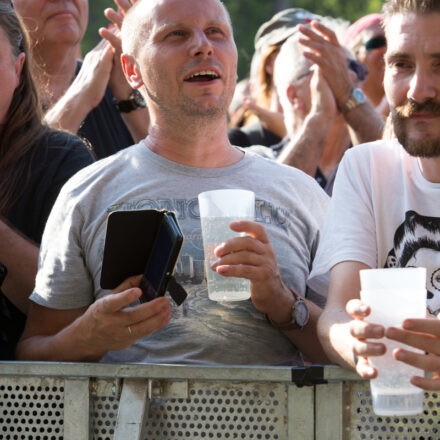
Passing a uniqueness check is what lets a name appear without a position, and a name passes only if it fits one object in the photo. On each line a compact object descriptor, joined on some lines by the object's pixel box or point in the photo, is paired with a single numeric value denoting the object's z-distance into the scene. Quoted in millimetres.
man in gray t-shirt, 5344
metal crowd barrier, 4547
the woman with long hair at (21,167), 6359
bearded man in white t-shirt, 5324
